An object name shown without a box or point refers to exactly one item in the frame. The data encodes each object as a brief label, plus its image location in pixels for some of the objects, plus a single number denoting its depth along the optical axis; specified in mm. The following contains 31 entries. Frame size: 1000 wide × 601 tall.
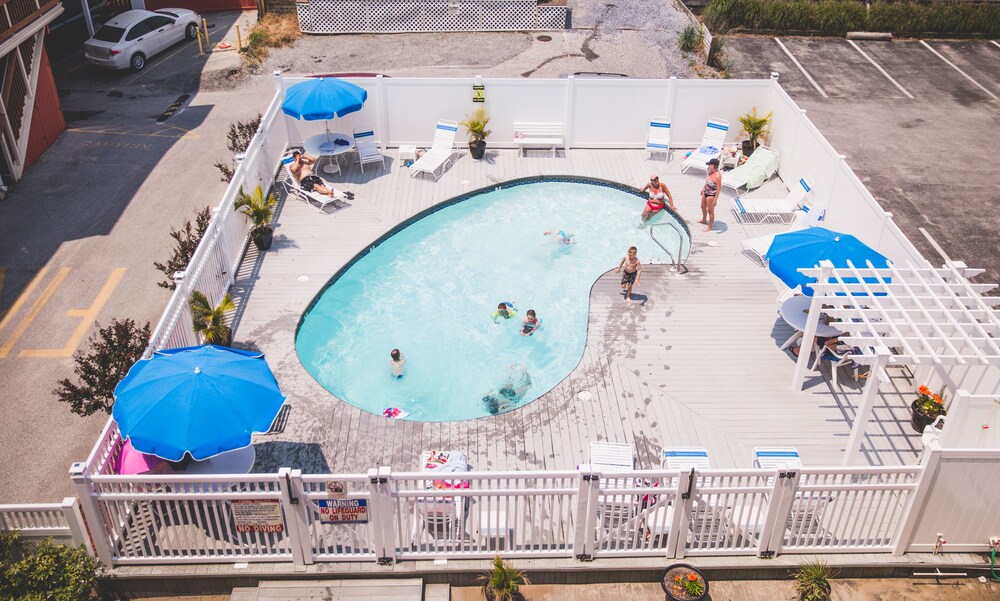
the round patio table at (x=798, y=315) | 12375
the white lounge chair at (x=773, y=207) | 16312
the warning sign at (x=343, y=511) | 8688
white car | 24297
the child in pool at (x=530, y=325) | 13953
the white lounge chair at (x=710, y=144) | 18234
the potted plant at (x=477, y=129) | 18781
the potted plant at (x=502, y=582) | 8805
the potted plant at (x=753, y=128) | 18594
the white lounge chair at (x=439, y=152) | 18188
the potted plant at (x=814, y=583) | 8938
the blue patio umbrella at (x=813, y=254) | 11914
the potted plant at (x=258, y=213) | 14773
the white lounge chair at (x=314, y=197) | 16828
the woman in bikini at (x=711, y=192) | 15859
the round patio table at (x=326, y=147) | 18202
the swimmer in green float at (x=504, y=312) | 14312
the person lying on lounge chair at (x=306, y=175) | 16953
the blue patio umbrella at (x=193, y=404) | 8945
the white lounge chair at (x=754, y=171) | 17500
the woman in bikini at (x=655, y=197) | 16188
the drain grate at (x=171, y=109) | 22125
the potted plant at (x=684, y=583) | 8789
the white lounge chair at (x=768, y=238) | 15109
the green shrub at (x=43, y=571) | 8070
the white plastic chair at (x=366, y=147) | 18297
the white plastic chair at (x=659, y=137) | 18891
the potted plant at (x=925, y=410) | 11141
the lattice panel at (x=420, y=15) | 27984
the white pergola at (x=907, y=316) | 9828
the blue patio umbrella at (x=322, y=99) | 17000
